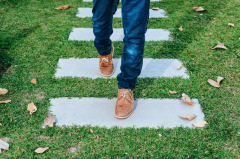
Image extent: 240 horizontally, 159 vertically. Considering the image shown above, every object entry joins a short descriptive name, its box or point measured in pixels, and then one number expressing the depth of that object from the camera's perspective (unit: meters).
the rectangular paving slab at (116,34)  3.42
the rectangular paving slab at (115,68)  2.73
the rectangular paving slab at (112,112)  2.13
